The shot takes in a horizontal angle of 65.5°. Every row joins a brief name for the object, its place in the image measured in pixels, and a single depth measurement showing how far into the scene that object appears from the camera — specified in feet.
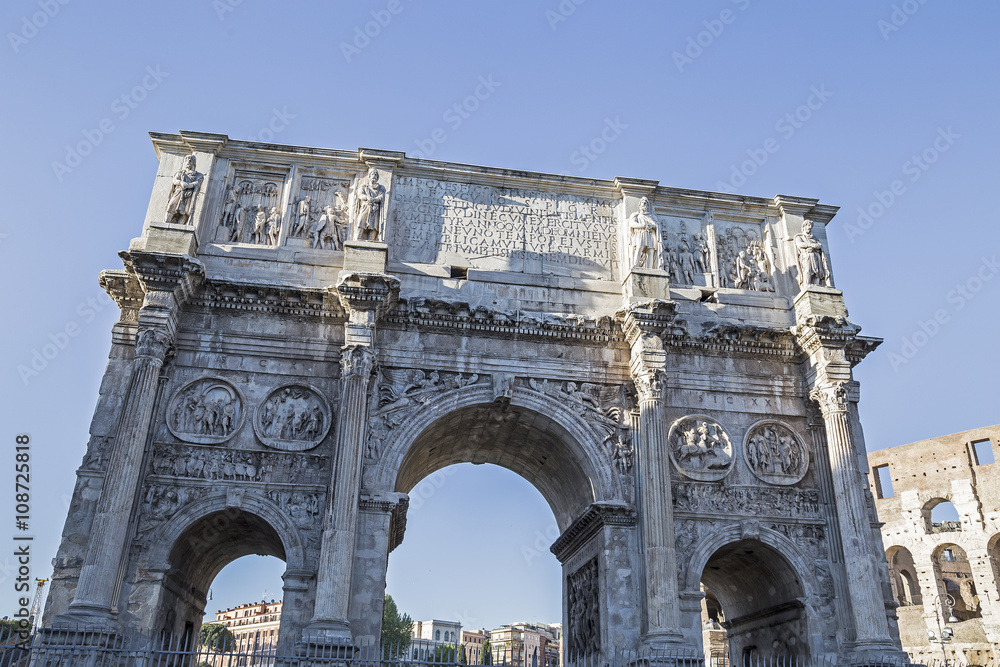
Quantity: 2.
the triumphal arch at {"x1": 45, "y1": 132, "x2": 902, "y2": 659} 41.60
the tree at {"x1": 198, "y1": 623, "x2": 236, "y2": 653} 151.83
